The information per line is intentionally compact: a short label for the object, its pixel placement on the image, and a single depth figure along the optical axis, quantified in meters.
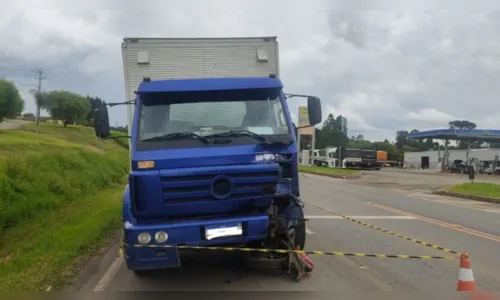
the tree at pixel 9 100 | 68.12
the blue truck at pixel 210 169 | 5.26
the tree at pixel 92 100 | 121.36
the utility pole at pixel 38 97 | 86.94
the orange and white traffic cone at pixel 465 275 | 4.70
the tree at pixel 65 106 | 91.19
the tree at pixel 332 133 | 139.25
